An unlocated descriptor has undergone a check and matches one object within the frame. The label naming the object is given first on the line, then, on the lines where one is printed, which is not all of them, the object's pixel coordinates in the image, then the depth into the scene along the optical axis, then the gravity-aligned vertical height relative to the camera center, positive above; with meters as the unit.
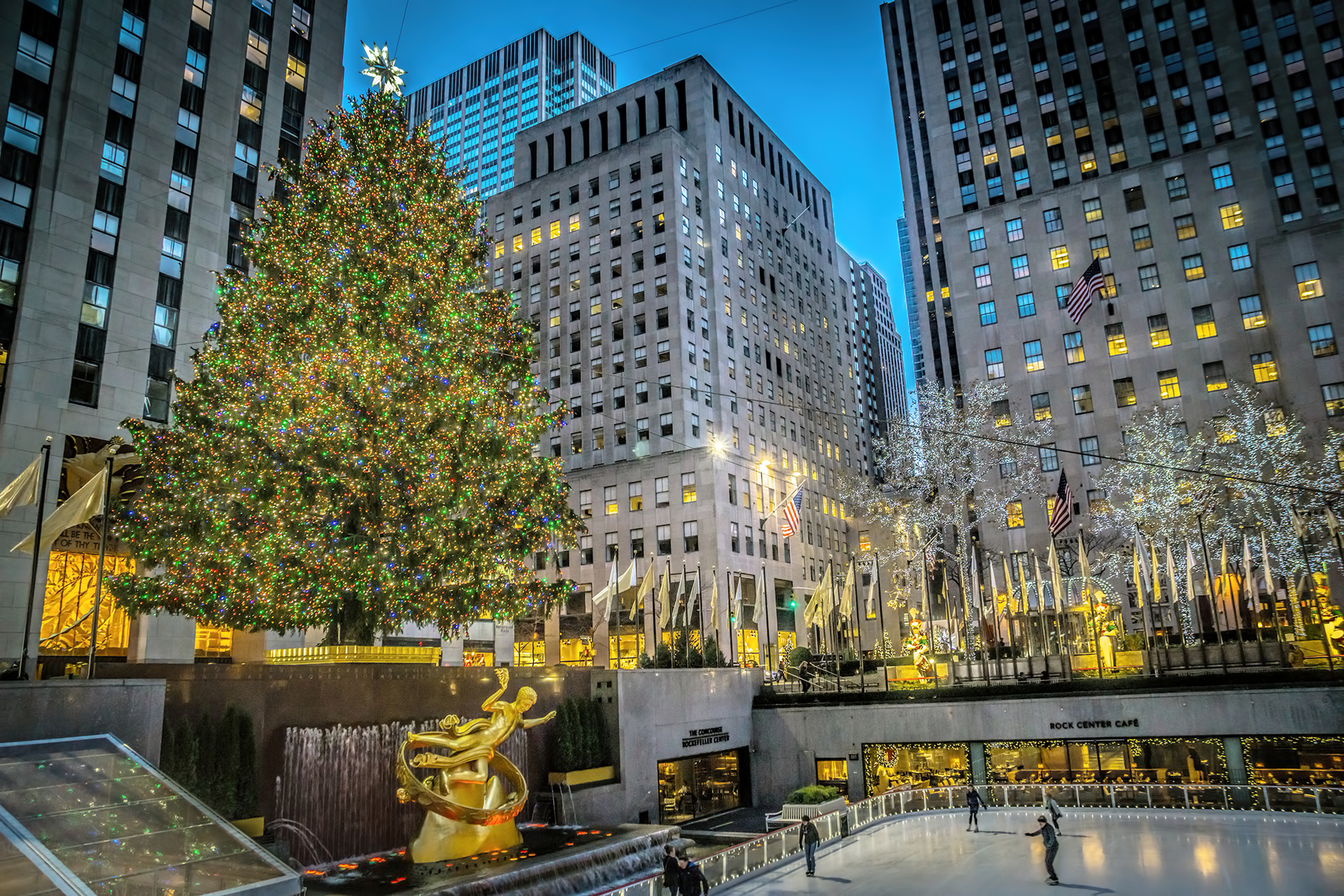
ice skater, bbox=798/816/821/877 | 19.88 -4.27
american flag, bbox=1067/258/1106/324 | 45.44 +17.54
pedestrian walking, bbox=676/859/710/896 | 15.41 -3.89
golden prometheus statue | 17.69 -2.58
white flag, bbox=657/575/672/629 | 37.84 +2.09
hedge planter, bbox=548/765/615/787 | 25.67 -3.50
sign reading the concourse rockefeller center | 33.09 -3.18
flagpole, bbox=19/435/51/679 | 14.41 +2.28
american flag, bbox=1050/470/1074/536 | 38.59 +5.43
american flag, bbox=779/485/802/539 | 41.69 +6.04
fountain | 16.98 -3.30
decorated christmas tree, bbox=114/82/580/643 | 21.25 +5.74
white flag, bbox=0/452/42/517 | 18.73 +3.97
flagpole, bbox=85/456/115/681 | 15.89 +2.12
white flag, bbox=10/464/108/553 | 18.84 +3.50
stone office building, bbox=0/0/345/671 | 34.41 +19.45
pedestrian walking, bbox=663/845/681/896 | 15.80 -3.88
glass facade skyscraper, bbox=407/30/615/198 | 175.12 +114.53
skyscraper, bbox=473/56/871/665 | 64.75 +24.42
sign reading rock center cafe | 30.48 -2.93
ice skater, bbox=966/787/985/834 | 24.70 -4.39
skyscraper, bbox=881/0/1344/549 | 59.19 +32.68
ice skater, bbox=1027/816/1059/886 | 17.81 -4.09
